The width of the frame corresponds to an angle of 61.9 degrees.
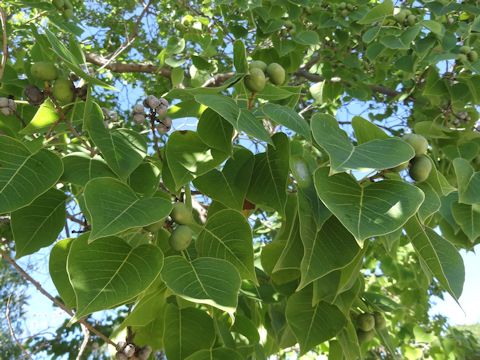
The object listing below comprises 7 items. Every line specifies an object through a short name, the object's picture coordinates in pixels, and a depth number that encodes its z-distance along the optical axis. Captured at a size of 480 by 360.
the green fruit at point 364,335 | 0.32
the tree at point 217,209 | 0.21
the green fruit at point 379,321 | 0.32
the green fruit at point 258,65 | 0.29
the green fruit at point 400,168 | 0.24
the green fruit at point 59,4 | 0.63
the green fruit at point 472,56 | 0.53
